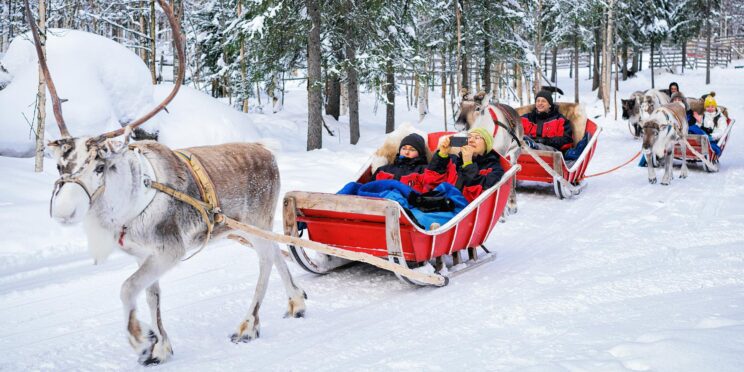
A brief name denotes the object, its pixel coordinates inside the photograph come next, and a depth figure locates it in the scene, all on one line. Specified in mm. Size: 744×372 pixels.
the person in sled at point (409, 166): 6844
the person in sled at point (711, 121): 13242
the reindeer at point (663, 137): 11297
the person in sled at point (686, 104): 13164
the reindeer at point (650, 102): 12969
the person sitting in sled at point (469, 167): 6711
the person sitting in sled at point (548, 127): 11133
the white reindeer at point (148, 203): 3473
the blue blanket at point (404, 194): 5898
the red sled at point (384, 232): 5297
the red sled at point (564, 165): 9945
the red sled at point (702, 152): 12062
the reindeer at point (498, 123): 9555
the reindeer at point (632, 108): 14675
